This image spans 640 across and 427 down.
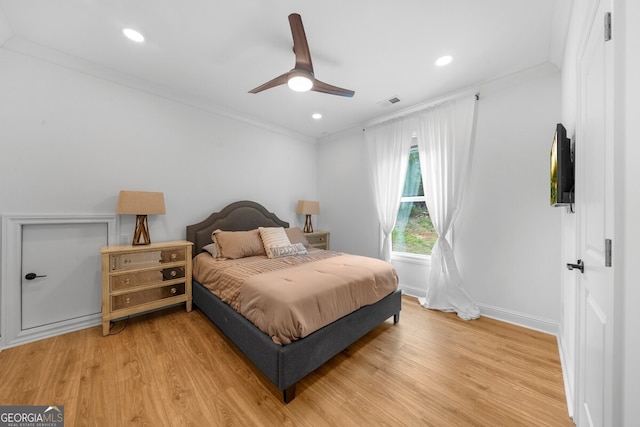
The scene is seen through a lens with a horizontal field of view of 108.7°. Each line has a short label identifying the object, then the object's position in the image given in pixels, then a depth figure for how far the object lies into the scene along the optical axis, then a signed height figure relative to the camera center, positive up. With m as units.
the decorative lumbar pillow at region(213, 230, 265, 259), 2.88 -0.38
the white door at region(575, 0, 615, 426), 0.83 -0.04
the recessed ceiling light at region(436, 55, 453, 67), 2.24 +1.53
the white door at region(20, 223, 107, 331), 2.15 -0.57
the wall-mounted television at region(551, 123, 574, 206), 1.39 +0.27
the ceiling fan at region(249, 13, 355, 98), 1.65 +1.16
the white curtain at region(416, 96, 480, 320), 2.75 +0.36
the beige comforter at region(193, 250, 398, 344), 1.58 -0.62
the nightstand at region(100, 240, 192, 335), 2.23 -0.67
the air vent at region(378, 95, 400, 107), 3.07 +1.55
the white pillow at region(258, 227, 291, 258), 3.05 -0.33
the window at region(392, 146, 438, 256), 3.29 -0.08
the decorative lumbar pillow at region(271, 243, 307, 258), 3.00 -0.48
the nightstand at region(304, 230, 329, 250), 4.11 -0.45
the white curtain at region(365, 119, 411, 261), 3.36 +0.72
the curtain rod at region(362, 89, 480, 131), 2.74 +1.48
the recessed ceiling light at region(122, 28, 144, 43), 1.95 +1.57
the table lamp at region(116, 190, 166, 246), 2.39 +0.08
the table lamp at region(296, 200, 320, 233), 4.18 +0.10
